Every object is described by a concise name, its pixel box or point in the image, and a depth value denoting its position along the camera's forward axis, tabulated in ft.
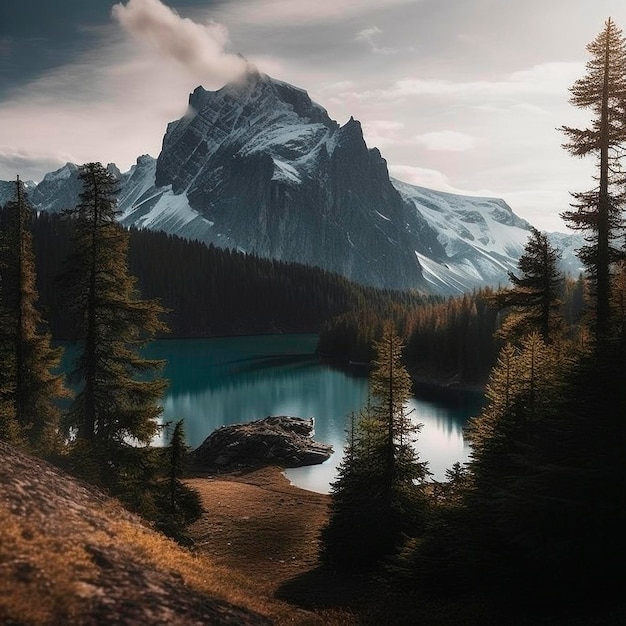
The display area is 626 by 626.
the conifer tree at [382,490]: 82.69
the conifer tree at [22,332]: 97.14
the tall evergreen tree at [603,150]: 81.87
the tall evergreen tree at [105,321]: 86.48
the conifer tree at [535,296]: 108.47
